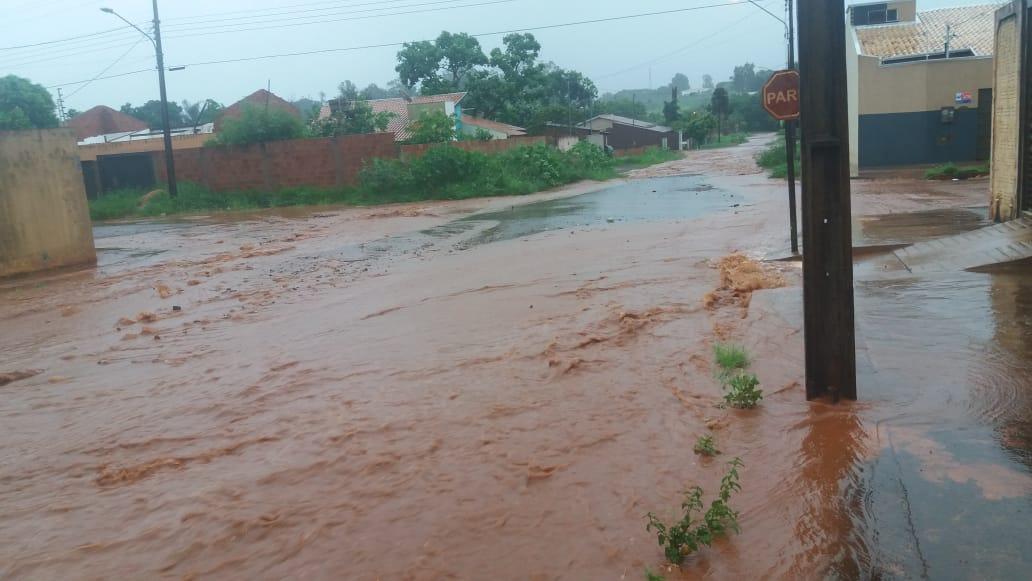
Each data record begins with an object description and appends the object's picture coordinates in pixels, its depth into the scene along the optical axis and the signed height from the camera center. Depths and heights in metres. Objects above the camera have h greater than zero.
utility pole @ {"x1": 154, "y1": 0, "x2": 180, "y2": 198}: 32.31 +3.42
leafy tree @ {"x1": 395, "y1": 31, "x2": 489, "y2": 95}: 66.19 +9.20
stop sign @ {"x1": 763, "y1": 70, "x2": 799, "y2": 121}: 10.66 +0.73
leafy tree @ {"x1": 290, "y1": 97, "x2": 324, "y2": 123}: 37.72 +3.37
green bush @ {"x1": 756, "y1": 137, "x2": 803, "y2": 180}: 32.13 -0.33
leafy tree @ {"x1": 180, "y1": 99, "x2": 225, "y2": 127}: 69.19 +7.22
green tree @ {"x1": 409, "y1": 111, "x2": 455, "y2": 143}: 34.50 +2.02
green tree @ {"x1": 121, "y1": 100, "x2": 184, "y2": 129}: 80.19 +8.58
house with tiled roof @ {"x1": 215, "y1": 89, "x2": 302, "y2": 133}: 58.62 +6.43
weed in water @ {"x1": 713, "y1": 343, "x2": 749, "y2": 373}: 6.70 -1.63
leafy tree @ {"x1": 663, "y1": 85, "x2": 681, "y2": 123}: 102.26 +6.03
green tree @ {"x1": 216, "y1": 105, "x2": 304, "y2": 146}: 34.50 +2.58
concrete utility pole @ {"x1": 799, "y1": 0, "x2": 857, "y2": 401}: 5.09 -0.23
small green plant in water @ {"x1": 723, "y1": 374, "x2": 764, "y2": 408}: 5.67 -1.62
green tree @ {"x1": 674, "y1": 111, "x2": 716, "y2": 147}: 84.12 +3.32
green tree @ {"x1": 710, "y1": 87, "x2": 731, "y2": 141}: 95.94 +6.25
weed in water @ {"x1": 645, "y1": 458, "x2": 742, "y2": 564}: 3.68 -1.68
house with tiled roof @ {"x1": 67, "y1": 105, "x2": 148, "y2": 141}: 66.00 +6.32
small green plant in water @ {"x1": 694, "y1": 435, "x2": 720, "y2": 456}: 4.98 -1.73
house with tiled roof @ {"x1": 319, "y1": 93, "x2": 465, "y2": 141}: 48.94 +4.38
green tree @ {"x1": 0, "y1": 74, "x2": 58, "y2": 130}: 42.91 +5.49
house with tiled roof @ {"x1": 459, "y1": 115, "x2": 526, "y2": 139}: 52.77 +2.98
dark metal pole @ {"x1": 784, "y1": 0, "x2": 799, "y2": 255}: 11.34 -0.31
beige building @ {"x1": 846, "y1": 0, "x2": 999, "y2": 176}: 25.92 +1.36
